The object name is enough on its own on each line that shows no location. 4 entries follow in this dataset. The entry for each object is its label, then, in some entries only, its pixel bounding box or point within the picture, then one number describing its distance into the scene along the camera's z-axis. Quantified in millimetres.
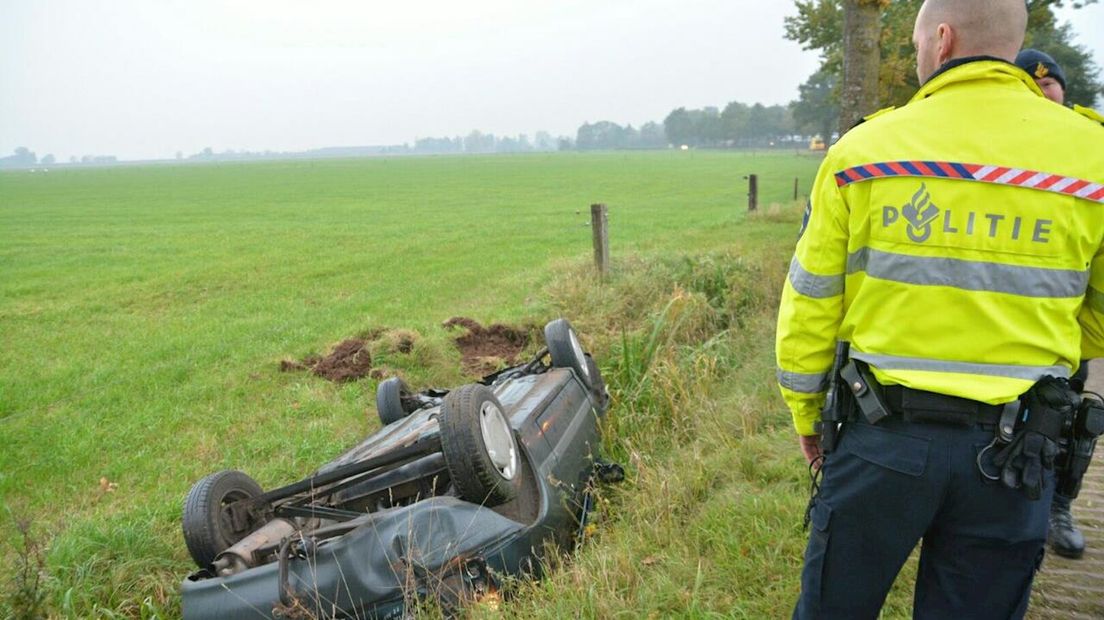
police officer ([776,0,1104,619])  1823
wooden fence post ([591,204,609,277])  9523
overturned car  2973
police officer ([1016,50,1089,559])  3160
